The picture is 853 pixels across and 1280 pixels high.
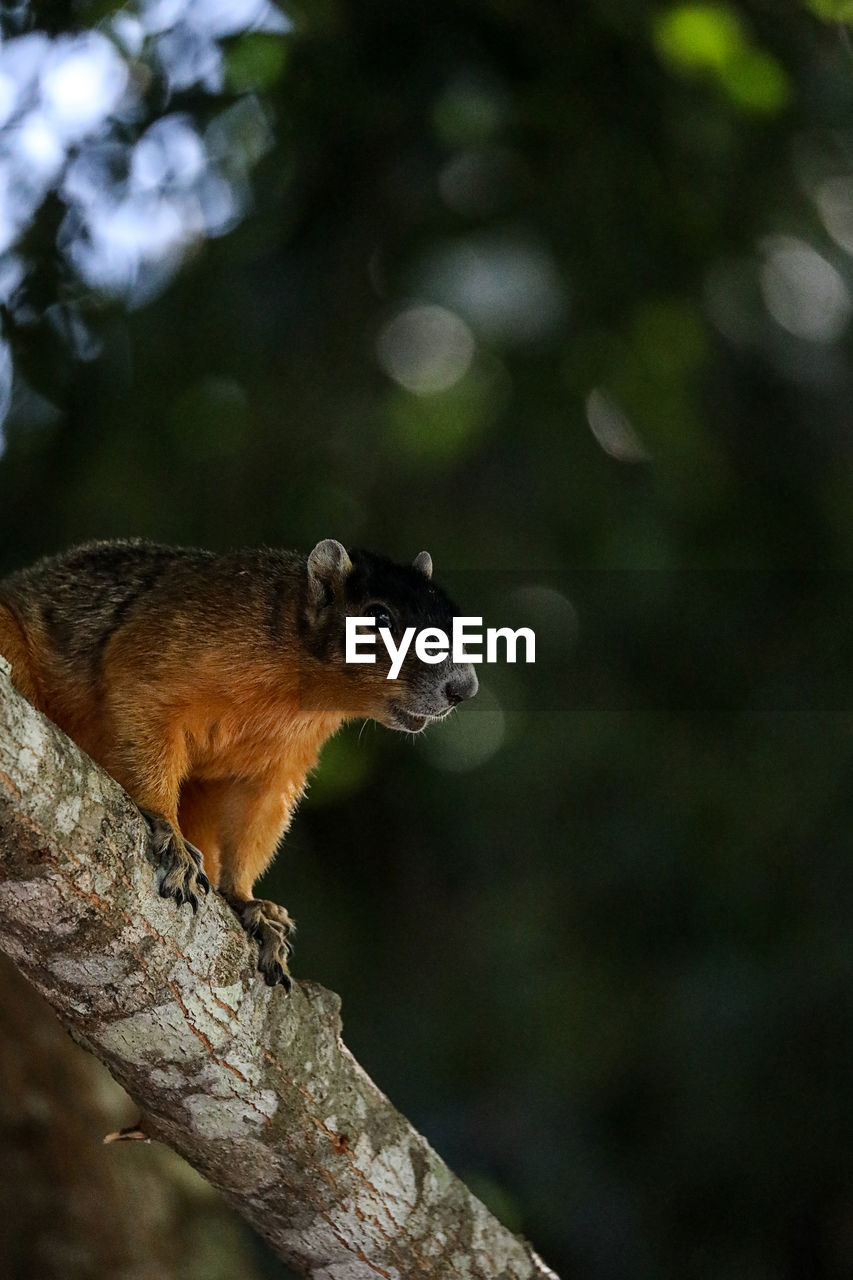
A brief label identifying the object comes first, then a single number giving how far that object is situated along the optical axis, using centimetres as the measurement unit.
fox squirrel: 590
